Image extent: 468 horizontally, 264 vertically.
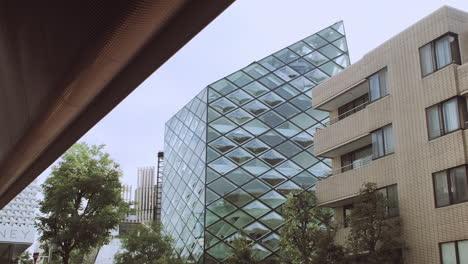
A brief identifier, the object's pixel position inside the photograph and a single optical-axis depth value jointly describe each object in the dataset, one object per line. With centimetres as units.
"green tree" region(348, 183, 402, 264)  1847
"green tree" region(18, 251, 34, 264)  5608
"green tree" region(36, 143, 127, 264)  2400
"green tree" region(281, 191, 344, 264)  2223
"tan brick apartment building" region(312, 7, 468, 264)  1714
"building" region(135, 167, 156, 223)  9625
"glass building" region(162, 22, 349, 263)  3416
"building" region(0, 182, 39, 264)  4253
